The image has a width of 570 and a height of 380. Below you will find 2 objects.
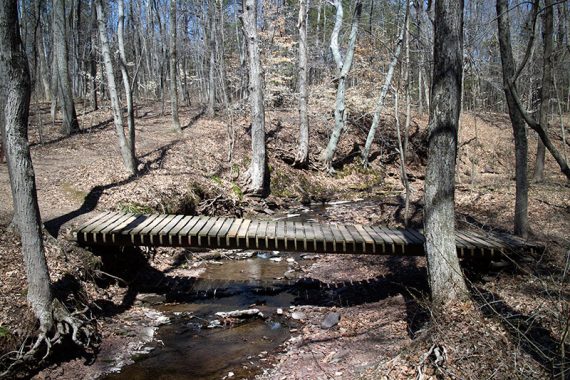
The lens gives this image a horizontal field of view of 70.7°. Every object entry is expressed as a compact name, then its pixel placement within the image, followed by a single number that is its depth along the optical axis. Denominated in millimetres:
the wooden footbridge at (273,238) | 7676
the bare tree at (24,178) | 4953
